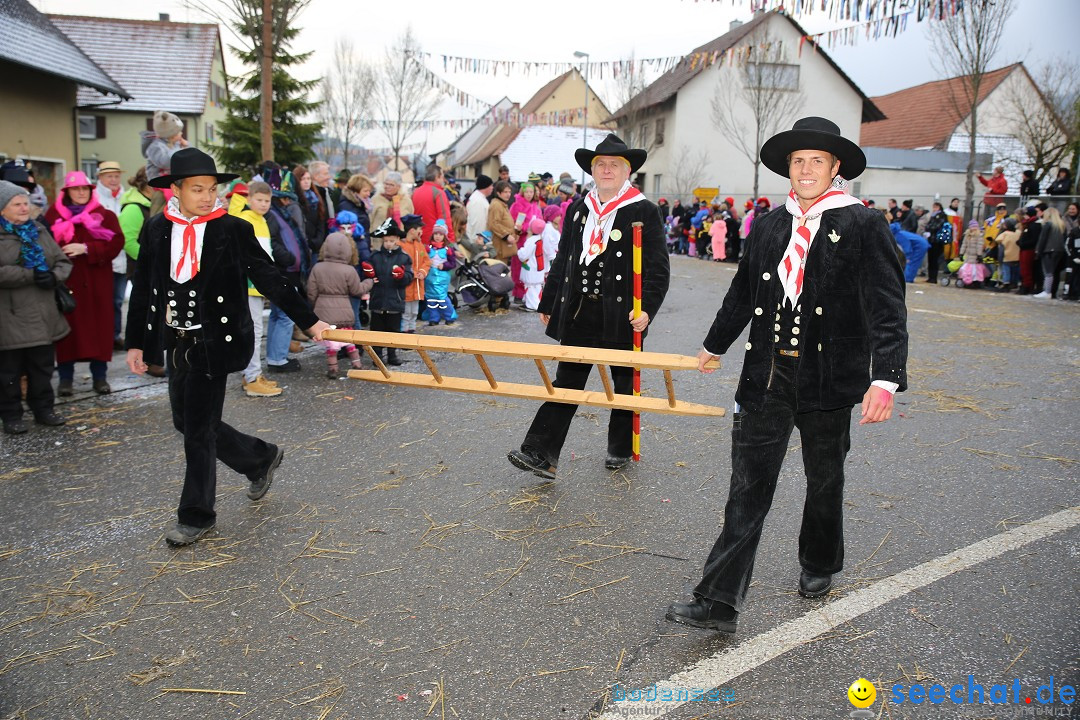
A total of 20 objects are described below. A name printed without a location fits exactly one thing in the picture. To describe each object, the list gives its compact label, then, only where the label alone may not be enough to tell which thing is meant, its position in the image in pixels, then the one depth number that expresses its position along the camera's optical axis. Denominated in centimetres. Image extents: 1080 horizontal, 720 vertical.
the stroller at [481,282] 1287
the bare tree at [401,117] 4416
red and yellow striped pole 534
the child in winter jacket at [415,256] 1035
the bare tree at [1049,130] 2709
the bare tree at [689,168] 3975
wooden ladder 407
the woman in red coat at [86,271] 734
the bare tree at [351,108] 4500
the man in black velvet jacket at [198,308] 454
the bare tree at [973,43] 2225
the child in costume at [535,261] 1346
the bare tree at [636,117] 3988
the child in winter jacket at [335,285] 869
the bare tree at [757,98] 3550
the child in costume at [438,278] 1127
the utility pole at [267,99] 1402
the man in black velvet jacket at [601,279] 538
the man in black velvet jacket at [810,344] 345
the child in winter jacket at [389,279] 932
